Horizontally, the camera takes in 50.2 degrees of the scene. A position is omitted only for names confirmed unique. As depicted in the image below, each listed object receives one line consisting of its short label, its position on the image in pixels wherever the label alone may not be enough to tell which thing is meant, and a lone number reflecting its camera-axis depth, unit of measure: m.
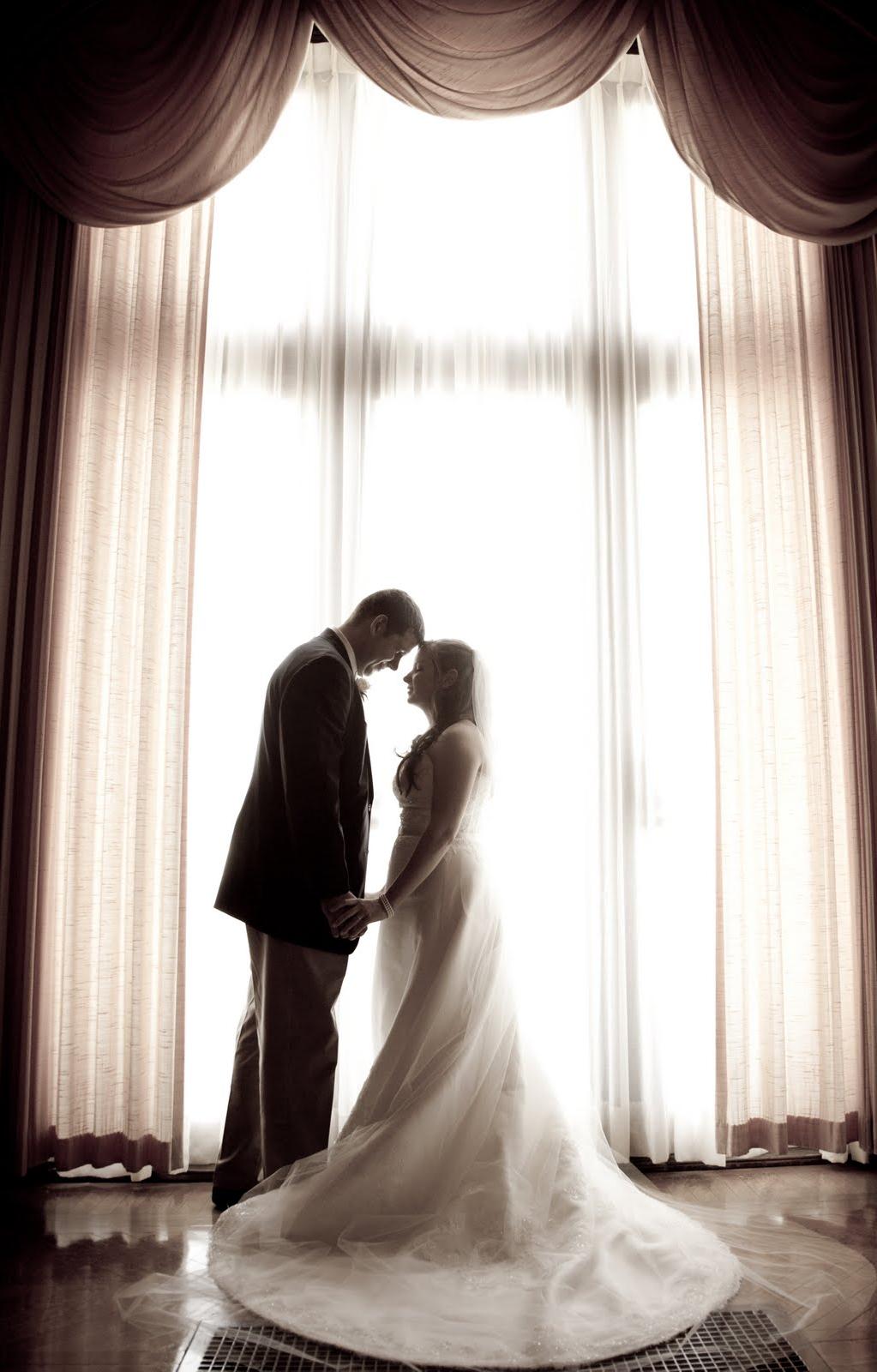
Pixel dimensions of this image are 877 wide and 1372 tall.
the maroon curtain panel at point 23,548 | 2.64
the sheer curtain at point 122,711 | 2.66
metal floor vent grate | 1.65
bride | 1.72
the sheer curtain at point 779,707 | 2.74
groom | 2.26
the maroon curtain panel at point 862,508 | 2.77
